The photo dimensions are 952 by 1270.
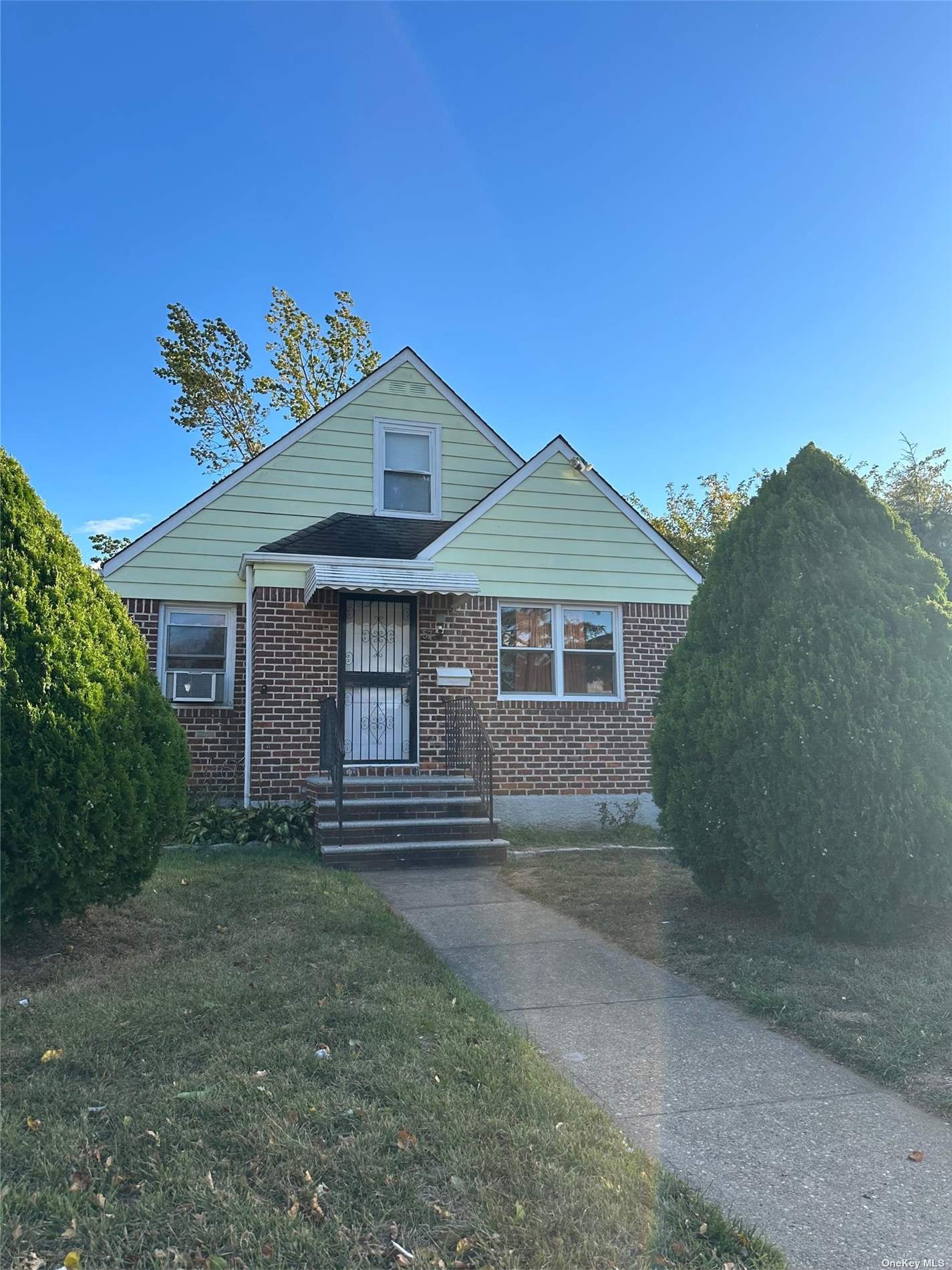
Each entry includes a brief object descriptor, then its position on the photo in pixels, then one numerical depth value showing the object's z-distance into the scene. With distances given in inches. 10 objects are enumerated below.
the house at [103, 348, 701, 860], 416.8
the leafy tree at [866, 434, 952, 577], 668.7
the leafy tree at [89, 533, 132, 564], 873.5
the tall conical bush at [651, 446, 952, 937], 193.6
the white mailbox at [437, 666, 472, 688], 435.2
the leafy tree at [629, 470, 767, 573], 1000.9
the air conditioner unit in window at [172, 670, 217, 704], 438.9
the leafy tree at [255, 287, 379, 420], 907.4
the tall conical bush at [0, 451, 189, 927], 178.7
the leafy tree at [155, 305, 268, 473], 873.5
